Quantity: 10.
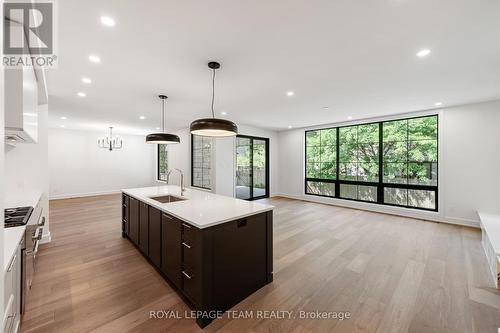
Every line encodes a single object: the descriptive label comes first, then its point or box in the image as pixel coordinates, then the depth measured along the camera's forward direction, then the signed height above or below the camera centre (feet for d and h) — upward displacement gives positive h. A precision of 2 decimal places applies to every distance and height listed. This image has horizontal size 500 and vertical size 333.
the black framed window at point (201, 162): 21.45 +0.23
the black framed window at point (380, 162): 16.37 +0.24
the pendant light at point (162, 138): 10.97 +1.36
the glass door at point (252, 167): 23.02 -0.32
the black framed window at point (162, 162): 29.27 +0.20
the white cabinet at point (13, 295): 4.17 -2.96
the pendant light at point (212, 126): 7.14 +1.34
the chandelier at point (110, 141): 22.55 +2.53
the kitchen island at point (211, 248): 6.05 -2.82
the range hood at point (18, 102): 4.73 +1.46
